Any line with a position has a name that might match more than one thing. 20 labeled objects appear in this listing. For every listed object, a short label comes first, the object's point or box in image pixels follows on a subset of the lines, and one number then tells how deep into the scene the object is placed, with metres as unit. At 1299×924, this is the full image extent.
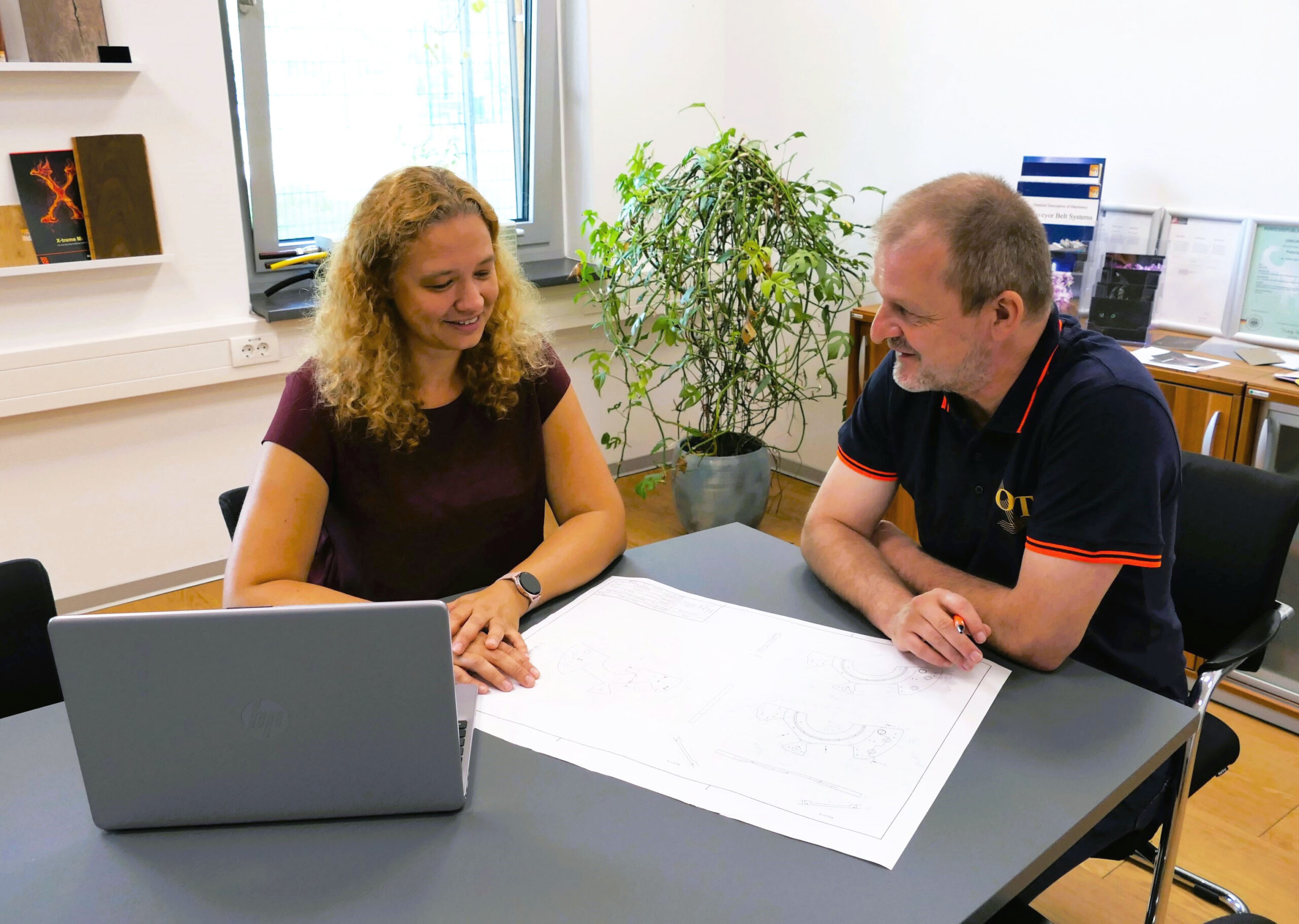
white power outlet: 2.99
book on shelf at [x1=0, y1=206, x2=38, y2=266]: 2.55
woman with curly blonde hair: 1.51
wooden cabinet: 2.31
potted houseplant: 3.05
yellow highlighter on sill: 3.20
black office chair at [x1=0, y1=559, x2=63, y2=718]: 1.40
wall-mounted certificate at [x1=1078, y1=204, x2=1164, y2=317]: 2.76
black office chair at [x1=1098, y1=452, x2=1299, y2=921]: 1.49
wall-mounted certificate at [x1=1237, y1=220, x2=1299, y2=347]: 2.52
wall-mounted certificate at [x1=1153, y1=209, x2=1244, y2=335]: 2.63
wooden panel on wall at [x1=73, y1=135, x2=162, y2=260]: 2.62
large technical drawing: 1.01
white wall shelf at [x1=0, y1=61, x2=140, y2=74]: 2.42
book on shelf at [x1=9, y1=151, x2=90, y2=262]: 2.56
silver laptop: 0.91
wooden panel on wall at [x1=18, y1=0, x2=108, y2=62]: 2.47
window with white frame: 3.13
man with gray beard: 1.28
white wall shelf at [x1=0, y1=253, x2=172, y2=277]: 2.57
